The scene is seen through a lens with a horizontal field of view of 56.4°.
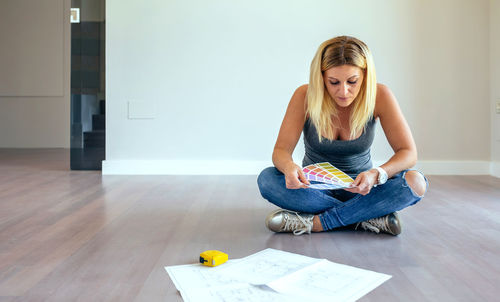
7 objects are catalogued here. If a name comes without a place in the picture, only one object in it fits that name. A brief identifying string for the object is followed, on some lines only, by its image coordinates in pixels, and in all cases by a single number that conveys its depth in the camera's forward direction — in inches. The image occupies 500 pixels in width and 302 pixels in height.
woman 63.1
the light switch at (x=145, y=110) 143.1
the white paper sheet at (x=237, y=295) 42.8
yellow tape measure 52.2
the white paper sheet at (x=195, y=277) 46.6
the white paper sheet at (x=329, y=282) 43.9
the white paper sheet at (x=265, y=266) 48.9
